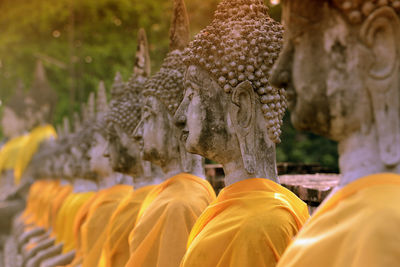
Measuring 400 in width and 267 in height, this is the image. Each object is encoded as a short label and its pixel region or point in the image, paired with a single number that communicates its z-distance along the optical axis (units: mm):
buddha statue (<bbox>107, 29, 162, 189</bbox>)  4727
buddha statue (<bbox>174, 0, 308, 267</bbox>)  2682
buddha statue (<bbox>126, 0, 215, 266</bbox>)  3359
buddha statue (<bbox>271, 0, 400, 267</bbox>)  1624
